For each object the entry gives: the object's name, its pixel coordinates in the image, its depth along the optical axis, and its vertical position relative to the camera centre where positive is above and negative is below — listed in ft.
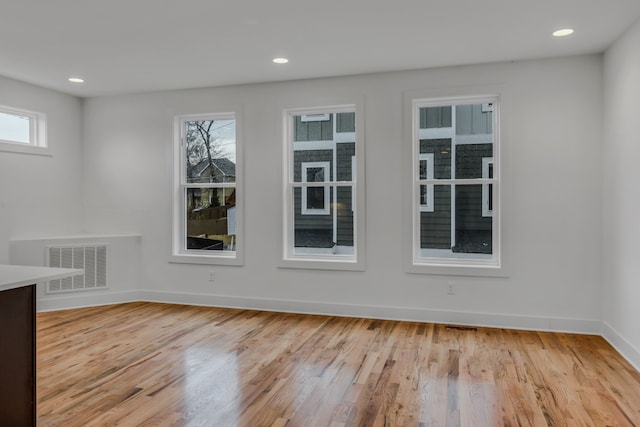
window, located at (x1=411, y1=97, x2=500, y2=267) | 14.69 +0.81
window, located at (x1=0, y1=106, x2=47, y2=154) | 16.03 +2.88
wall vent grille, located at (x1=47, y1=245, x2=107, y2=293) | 16.52 -2.19
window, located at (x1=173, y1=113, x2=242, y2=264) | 17.48 +0.73
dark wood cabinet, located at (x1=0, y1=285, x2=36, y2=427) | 6.64 -2.34
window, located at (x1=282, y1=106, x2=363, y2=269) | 15.96 +0.64
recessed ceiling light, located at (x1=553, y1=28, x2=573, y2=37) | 11.41 +4.57
